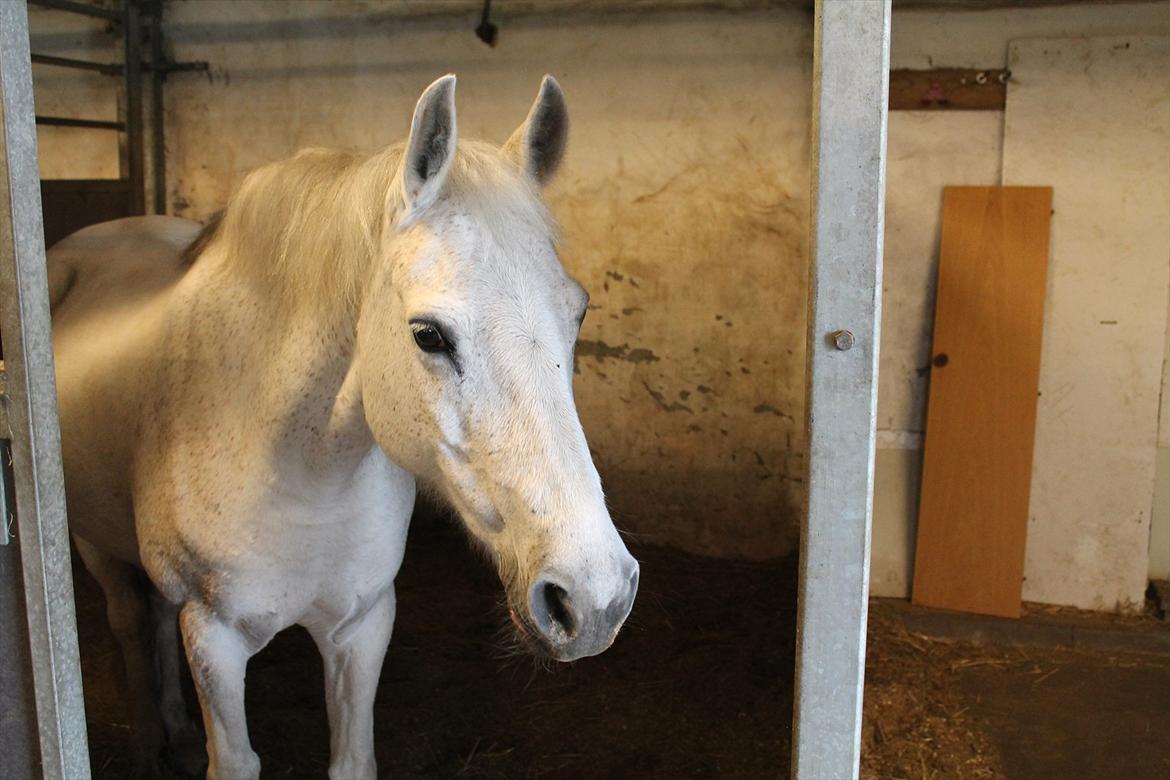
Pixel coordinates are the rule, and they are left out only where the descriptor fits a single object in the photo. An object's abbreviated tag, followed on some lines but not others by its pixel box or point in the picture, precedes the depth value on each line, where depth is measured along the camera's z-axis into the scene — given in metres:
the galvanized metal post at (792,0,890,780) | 1.33
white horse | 1.48
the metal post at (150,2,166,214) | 4.84
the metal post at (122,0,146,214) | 4.79
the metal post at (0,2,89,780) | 1.55
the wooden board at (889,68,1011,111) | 3.85
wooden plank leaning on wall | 3.88
